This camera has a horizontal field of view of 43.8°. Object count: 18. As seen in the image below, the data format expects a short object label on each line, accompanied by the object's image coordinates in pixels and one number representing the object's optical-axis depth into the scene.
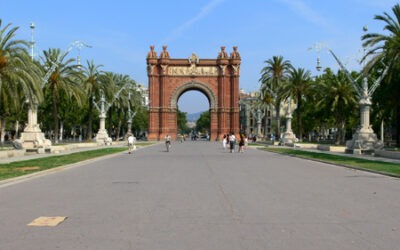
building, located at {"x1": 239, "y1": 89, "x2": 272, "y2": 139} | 168.40
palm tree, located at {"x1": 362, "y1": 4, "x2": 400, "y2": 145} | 34.84
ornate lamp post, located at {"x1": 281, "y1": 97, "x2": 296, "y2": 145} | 59.00
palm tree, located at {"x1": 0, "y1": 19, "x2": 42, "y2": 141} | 30.69
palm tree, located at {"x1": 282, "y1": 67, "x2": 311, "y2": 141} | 61.34
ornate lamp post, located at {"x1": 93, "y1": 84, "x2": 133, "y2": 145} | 60.56
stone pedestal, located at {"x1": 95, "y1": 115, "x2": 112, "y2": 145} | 60.66
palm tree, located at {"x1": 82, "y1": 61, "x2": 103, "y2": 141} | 58.43
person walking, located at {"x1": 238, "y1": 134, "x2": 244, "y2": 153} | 41.34
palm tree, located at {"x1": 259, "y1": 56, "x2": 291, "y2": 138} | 71.31
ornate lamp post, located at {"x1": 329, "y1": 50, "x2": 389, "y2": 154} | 36.62
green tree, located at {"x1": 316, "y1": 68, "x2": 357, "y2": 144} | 56.81
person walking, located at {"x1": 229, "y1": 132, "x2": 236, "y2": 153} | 42.06
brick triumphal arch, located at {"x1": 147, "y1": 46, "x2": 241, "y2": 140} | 93.25
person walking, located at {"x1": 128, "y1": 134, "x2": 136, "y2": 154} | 38.41
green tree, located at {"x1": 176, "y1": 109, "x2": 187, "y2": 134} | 184.90
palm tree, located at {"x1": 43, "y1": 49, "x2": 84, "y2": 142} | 46.97
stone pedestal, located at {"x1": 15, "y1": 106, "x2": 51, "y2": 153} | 36.38
